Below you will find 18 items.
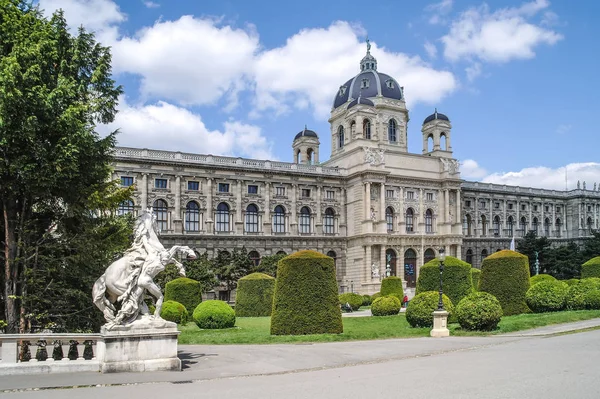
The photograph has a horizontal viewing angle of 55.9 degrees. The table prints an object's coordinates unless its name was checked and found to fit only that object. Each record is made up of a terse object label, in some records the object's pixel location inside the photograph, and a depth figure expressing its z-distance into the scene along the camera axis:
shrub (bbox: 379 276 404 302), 43.22
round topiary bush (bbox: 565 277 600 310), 28.19
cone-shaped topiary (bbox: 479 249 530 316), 28.47
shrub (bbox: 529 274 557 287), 36.80
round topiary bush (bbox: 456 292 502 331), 22.30
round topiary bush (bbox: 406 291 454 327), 25.00
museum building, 57.78
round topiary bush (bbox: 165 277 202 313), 34.09
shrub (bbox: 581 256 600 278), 35.88
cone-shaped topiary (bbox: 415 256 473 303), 29.25
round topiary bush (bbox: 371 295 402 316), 33.94
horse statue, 14.10
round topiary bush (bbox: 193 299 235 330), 27.62
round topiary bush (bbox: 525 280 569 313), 27.58
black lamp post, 25.05
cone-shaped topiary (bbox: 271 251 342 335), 23.59
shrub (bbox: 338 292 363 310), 43.75
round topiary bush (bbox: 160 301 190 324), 28.64
